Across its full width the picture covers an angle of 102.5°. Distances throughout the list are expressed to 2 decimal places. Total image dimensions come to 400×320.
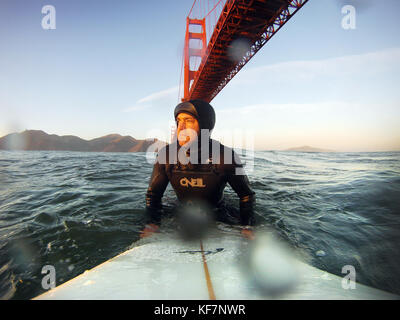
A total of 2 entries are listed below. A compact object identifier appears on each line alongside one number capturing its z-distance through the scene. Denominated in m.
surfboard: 0.76
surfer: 1.81
